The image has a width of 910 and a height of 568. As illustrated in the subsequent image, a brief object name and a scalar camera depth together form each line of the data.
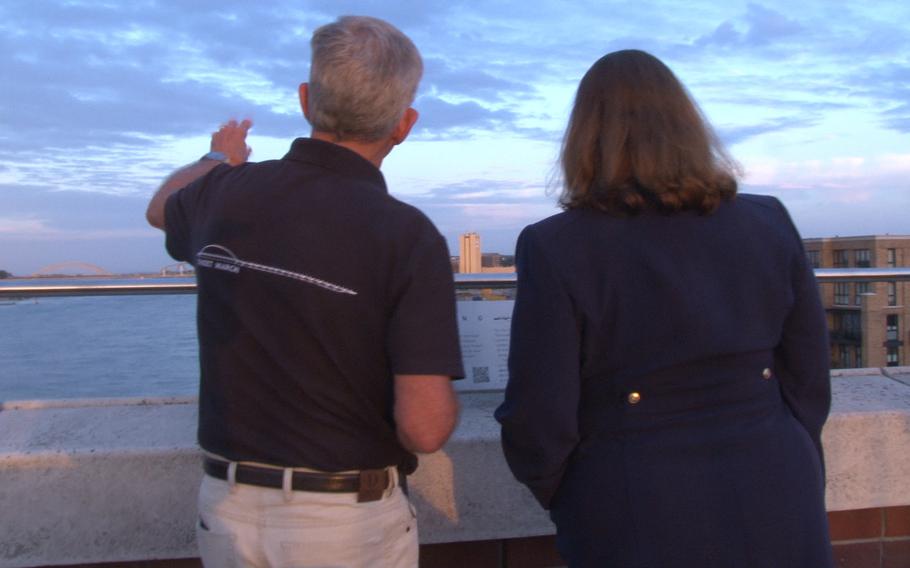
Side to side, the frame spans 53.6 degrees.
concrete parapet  2.76
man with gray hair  1.84
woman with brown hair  1.90
